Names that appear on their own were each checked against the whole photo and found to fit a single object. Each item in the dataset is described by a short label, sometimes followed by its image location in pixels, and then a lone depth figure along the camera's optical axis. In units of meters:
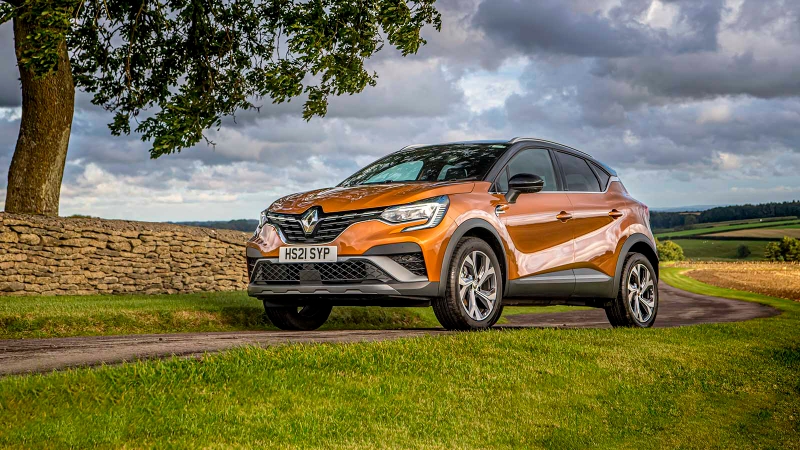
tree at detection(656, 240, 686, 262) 116.50
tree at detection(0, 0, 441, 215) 18.03
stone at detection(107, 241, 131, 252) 18.89
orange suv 7.86
